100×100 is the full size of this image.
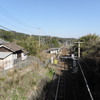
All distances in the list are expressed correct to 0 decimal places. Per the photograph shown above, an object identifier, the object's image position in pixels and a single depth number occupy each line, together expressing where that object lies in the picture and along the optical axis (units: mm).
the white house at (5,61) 13271
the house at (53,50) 45979
